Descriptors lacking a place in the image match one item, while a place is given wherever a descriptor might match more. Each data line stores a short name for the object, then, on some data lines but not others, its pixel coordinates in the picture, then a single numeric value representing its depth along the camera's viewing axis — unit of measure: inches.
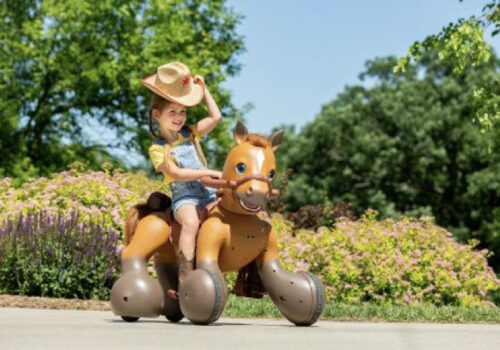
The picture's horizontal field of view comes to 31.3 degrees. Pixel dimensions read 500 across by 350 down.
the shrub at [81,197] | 493.0
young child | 278.5
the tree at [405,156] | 1315.2
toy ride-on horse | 268.7
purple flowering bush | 412.2
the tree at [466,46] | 559.8
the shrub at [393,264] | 459.8
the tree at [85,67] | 935.7
